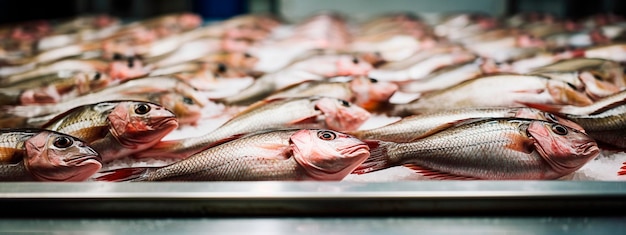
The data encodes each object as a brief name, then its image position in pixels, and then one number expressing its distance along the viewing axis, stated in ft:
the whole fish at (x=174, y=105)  6.54
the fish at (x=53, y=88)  7.56
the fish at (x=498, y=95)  6.81
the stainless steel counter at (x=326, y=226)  3.92
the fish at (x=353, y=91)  7.06
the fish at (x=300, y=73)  7.55
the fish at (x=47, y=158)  4.54
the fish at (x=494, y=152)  4.68
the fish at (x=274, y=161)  4.55
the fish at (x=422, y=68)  8.79
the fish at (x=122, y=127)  5.52
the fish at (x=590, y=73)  7.18
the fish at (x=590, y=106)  5.96
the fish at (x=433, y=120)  5.63
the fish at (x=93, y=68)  8.66
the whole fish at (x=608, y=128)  5.57
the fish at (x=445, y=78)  7.97
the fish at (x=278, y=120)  5.68
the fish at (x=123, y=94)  6.84
